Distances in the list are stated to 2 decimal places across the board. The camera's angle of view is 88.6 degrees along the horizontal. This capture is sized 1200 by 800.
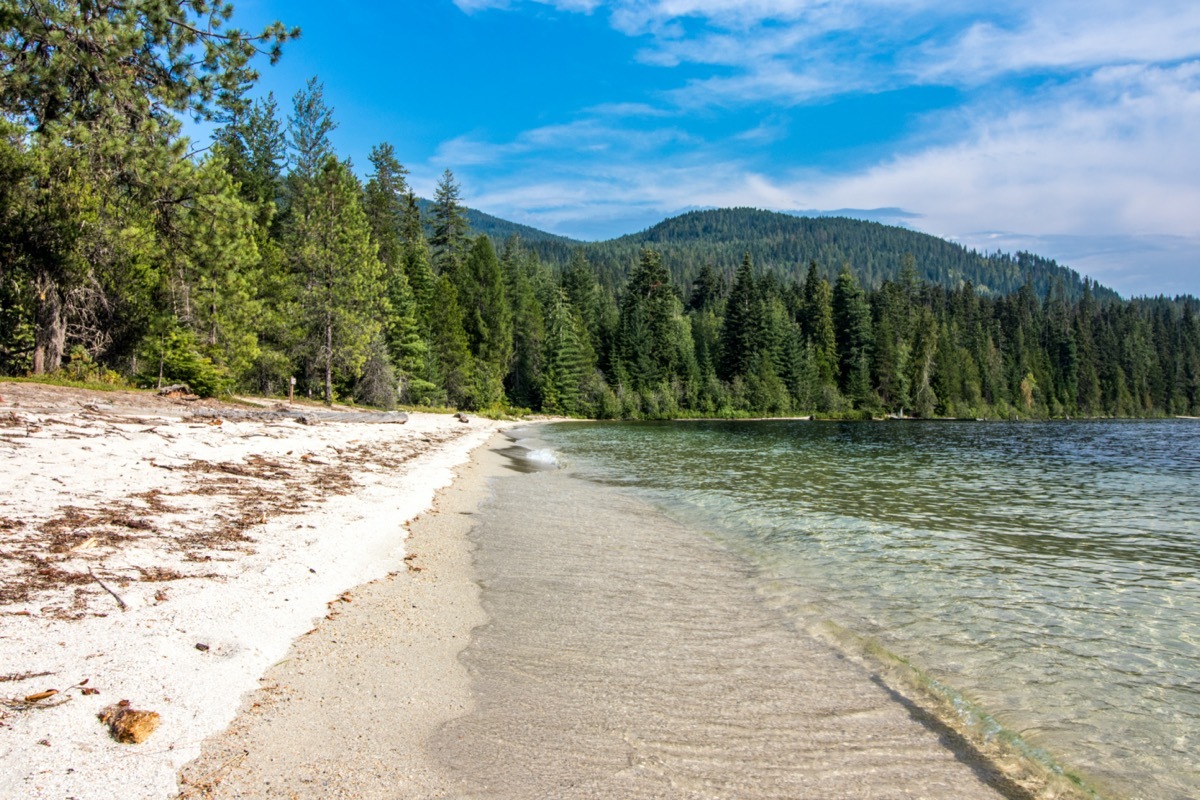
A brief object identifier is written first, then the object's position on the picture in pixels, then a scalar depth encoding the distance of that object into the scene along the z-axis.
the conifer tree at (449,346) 53.09
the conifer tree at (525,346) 69.38
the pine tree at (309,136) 49.34
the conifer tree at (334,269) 34.25
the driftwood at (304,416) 18.17
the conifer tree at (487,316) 60.34
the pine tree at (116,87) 10.51
